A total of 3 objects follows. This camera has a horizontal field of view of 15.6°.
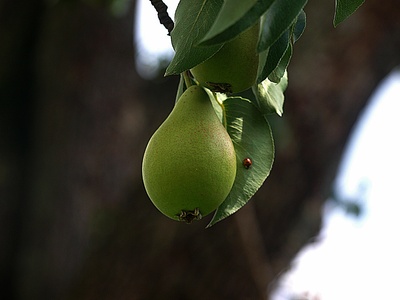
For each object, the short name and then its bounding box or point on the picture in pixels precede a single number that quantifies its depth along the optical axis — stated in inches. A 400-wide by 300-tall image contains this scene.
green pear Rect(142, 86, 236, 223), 33.4
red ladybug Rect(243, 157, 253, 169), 35.8
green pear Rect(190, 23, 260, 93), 33.8
